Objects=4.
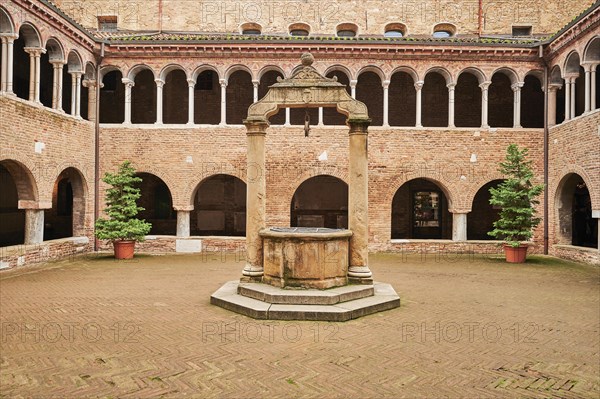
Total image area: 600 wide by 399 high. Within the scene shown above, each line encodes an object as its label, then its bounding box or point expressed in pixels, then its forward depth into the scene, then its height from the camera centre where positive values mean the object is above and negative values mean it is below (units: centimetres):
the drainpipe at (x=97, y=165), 1702 +149
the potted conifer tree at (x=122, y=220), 1484 -62
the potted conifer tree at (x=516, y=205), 1473 +4
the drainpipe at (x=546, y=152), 1689 +215
